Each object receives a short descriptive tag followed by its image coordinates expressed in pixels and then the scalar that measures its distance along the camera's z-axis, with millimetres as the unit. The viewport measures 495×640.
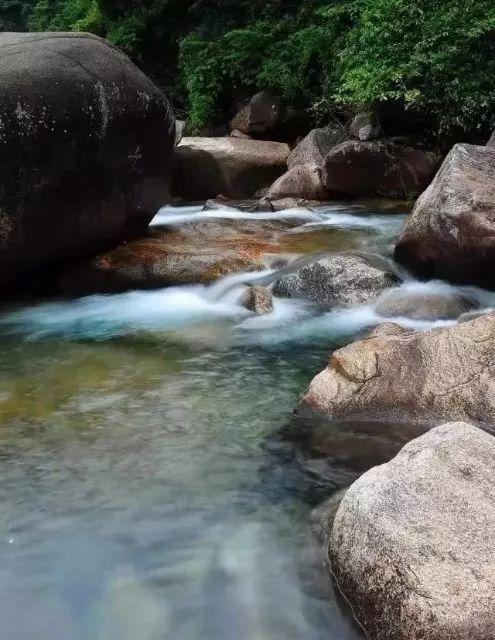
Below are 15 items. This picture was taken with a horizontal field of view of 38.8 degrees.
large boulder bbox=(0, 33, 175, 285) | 7566
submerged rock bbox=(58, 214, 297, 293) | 8570
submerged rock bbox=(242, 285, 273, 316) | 7634
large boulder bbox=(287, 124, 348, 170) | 13391
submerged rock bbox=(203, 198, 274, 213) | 11891
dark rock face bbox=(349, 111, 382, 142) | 13281
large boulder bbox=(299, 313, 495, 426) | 4535
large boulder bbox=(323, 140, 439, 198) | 12602
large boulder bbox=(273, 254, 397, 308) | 7617
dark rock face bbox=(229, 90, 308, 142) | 16094
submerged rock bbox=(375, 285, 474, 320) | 6996
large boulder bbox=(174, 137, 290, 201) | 14234
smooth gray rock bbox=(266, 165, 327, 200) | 13089
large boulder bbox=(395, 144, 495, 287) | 6996
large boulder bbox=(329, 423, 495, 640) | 2592
